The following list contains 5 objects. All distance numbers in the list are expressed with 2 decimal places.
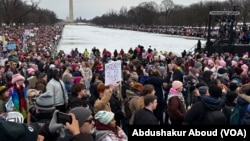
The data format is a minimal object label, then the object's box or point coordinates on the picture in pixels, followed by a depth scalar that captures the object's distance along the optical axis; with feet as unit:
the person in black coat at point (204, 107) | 18.52
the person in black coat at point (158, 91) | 28.86
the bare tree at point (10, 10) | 124.28
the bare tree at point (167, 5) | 456.12
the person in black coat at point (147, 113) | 18.08
